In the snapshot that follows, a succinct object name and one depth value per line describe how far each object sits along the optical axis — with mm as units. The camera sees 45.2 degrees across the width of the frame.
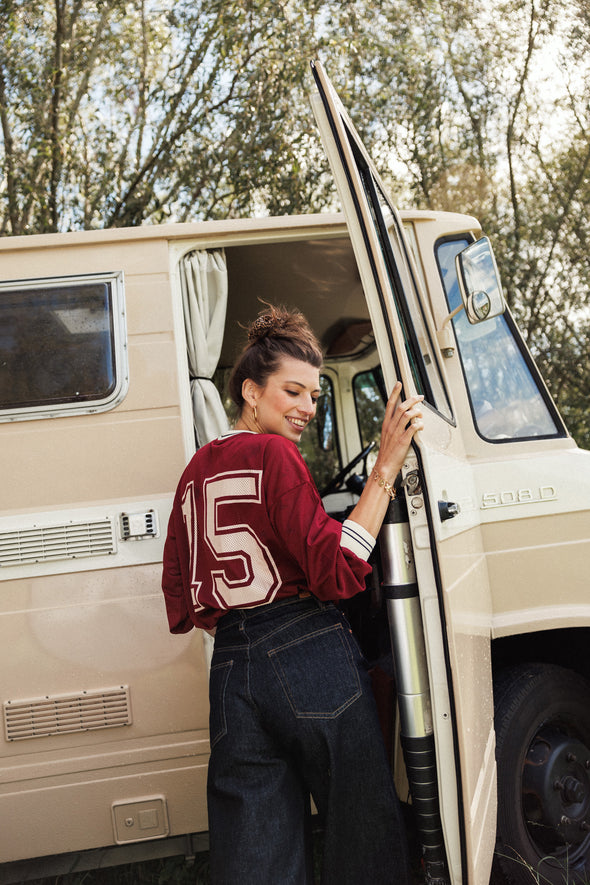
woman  1718
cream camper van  2363
